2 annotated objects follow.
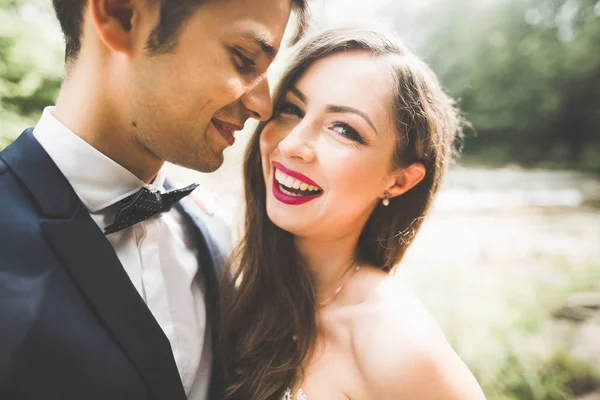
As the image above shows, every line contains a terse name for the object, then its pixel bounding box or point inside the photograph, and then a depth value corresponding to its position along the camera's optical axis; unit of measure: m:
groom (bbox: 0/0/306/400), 0.42
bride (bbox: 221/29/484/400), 0.52
